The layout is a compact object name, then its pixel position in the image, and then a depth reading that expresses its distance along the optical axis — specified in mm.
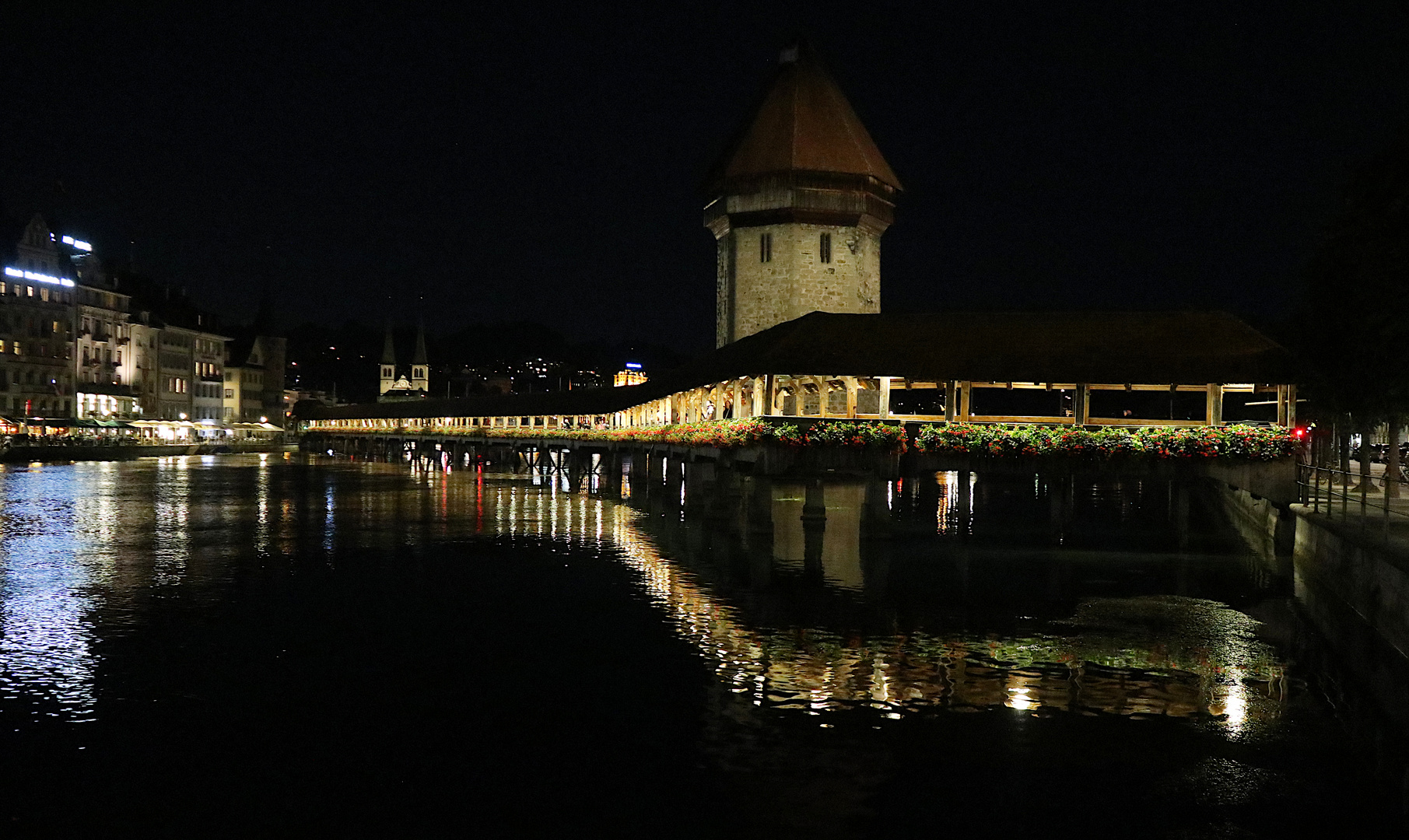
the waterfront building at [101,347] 101275
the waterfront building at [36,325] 90375
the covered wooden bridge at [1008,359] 29203
